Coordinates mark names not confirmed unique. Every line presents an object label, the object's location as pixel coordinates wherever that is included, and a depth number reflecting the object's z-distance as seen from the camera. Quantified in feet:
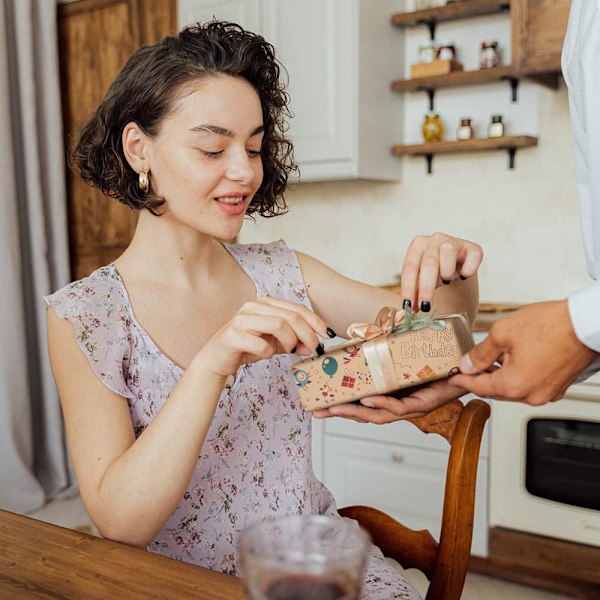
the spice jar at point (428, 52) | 8.60
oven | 6.88
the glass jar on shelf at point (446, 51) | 8.45
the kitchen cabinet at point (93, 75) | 10.45
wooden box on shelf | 8.39
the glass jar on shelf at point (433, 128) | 8.64
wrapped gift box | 3.03
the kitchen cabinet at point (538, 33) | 7.08
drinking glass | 1.44
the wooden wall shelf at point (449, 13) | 8.04
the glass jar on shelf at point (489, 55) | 8.13
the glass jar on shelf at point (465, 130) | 8.45
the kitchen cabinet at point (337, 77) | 8.33
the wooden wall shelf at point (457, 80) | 7.82
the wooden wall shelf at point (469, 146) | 8.08
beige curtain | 9.77
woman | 3.09
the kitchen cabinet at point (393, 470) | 7.55
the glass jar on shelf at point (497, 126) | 8.23
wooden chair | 3.16
